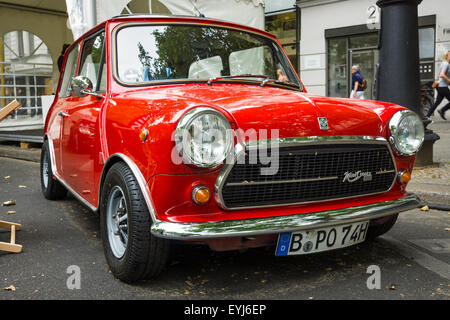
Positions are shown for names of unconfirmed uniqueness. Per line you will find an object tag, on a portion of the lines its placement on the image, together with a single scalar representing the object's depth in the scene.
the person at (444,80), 10.89
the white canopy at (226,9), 7.84
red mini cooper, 2.35
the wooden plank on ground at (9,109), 3.33
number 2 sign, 14.22
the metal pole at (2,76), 12.61
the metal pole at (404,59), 5.73
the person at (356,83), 12.43
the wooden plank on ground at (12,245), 3.26
